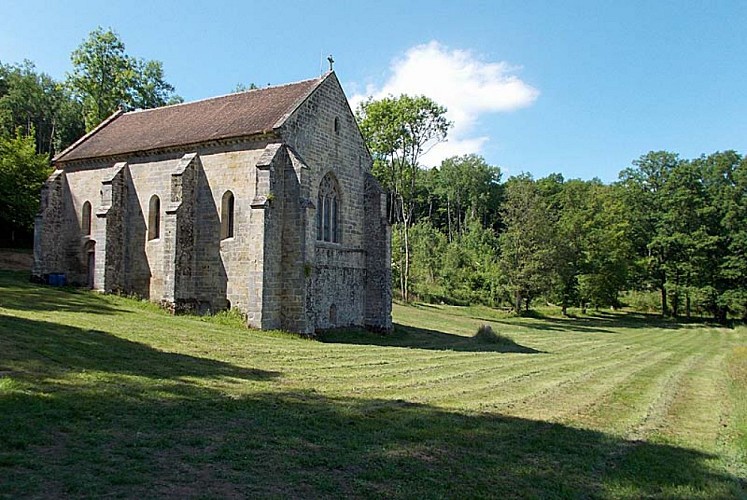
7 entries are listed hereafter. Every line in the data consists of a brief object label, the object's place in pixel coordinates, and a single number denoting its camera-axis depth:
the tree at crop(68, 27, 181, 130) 45.38
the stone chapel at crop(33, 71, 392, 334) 21.73
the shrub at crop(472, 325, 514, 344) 25.95
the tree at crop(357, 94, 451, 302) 45.62
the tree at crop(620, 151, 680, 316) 55.50
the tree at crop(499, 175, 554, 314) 45.19
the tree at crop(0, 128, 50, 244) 36.47
